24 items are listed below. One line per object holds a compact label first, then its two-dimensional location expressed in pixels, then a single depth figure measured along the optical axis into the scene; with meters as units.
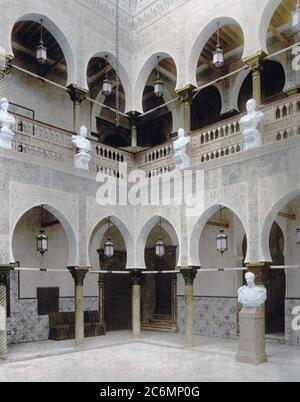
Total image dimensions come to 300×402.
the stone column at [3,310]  10.08
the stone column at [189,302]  11.86
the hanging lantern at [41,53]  11.79
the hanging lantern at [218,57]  11.72
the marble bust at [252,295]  9.85
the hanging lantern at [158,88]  13.34
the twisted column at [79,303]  11.83
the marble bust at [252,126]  10.73
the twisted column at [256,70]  11.12
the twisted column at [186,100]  12.77
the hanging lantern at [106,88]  13.06
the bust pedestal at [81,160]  12.34
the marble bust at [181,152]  12.28
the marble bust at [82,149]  12.31
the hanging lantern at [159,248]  13.12
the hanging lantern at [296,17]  9.93
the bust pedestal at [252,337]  9.72
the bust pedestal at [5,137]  10.62
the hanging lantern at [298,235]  10.91
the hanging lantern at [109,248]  12.73
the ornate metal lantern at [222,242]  11.98
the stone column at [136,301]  13.38
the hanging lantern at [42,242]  11.86
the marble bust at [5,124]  10.60
